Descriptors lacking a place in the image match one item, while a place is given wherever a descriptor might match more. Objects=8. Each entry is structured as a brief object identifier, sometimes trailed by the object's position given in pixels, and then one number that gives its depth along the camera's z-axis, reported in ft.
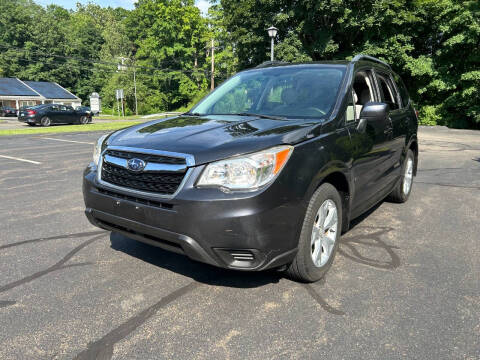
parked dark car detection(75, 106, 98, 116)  98.70
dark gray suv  8.09
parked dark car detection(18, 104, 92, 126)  84.02
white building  179.42
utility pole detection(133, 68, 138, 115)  186.50
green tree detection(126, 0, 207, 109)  191.11
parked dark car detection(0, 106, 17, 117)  142.61
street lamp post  60.39
